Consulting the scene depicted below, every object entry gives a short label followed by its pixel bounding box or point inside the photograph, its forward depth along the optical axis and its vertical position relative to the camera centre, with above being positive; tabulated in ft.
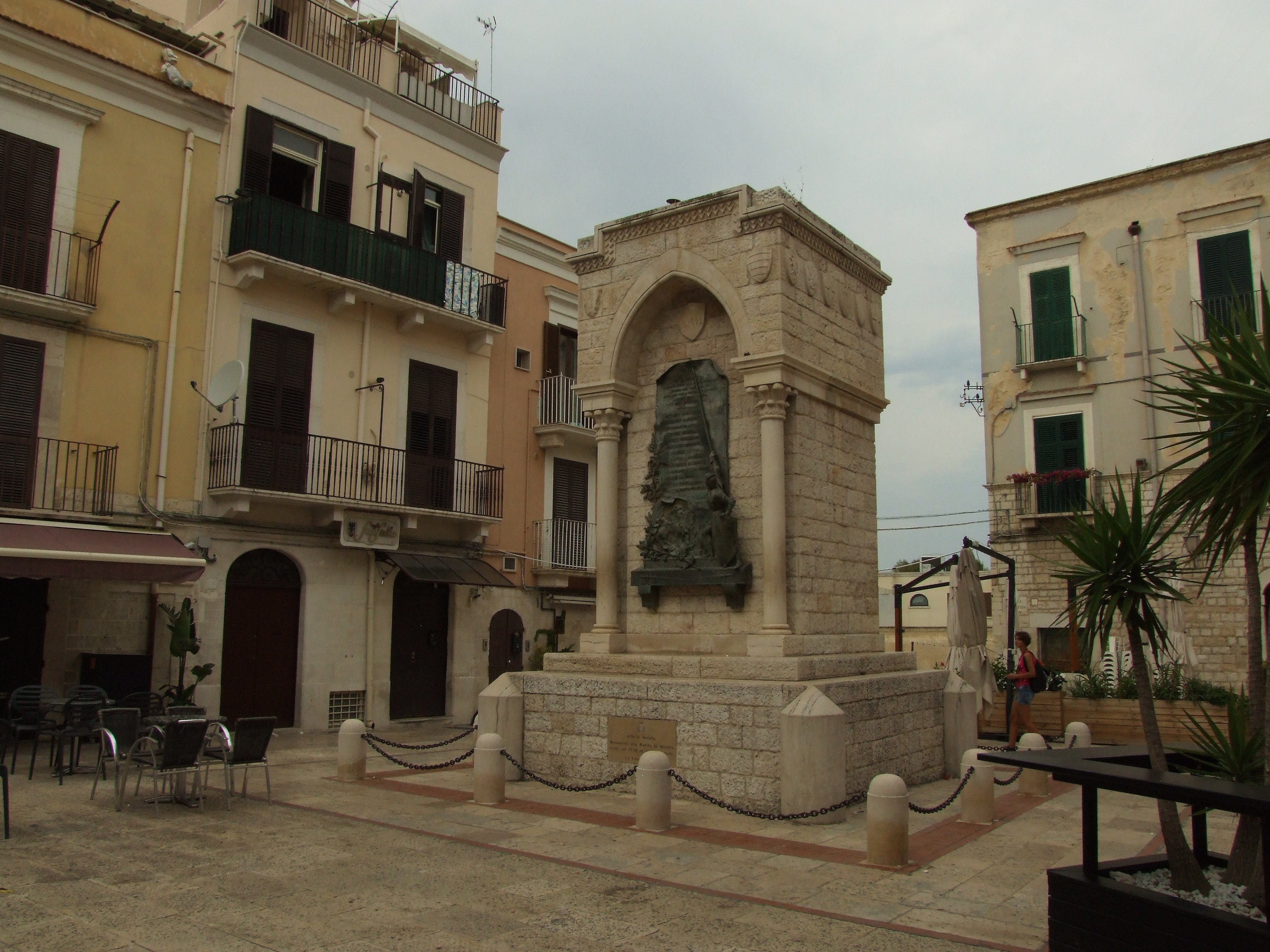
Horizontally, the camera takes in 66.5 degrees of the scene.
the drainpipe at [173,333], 50.44 +14.34
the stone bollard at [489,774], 31.14 -5.27
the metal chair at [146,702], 43.34 -4.42
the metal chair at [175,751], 28.40 -4.36
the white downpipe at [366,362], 60.29 +15.33
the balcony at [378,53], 60.59 +36.39
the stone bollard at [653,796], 27.14 -5.17
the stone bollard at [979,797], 28.84 -5.37
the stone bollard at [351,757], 35.96 -5.55
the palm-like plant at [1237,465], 15.79 +2.54
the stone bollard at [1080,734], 36.40 -4.40
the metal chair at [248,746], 30.19 -4.40
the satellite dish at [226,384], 50.06 +11.46
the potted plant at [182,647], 46.98 -2.05
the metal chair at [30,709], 36.73 -4.38
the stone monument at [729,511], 31.63 +3.65
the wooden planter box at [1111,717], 41.96 -4.45
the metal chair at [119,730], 31.63 -4.20
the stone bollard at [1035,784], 33.78 -5.85
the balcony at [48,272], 45.96 +16.03
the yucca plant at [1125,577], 17.06 +0.72
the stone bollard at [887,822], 23.36 -5.00
